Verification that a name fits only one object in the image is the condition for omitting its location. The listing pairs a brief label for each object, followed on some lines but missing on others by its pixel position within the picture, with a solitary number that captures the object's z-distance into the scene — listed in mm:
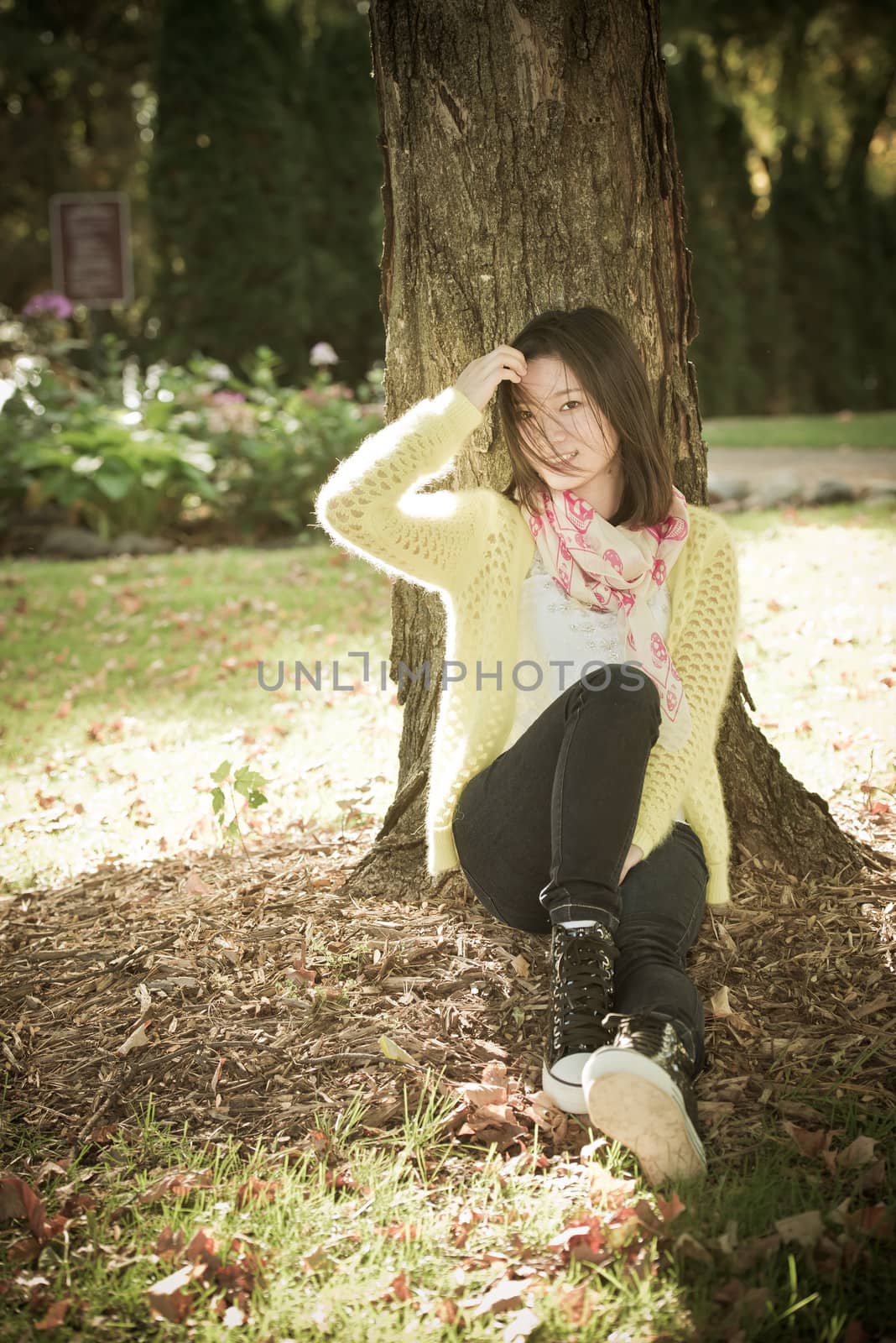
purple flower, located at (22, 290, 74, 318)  9375
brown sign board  10336
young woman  2154
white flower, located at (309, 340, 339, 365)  8555
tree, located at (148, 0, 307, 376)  12477
